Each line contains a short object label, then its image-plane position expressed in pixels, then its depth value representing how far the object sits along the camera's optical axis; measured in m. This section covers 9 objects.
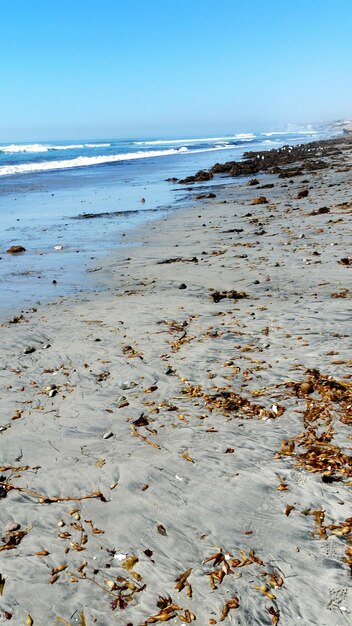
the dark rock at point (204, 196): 19.92
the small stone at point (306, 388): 4.48
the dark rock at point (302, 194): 16.78
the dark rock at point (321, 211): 13.10
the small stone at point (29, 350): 6.00
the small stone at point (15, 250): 12.09
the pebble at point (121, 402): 4.61
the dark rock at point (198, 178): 27.22
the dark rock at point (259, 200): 16.64
